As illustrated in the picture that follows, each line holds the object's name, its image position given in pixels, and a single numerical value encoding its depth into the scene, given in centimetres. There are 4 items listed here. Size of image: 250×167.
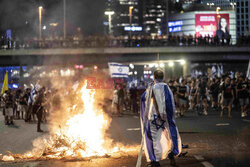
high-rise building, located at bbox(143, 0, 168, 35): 12975
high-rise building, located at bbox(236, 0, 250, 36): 14062
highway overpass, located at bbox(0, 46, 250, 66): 4456
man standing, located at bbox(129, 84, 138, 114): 2469
